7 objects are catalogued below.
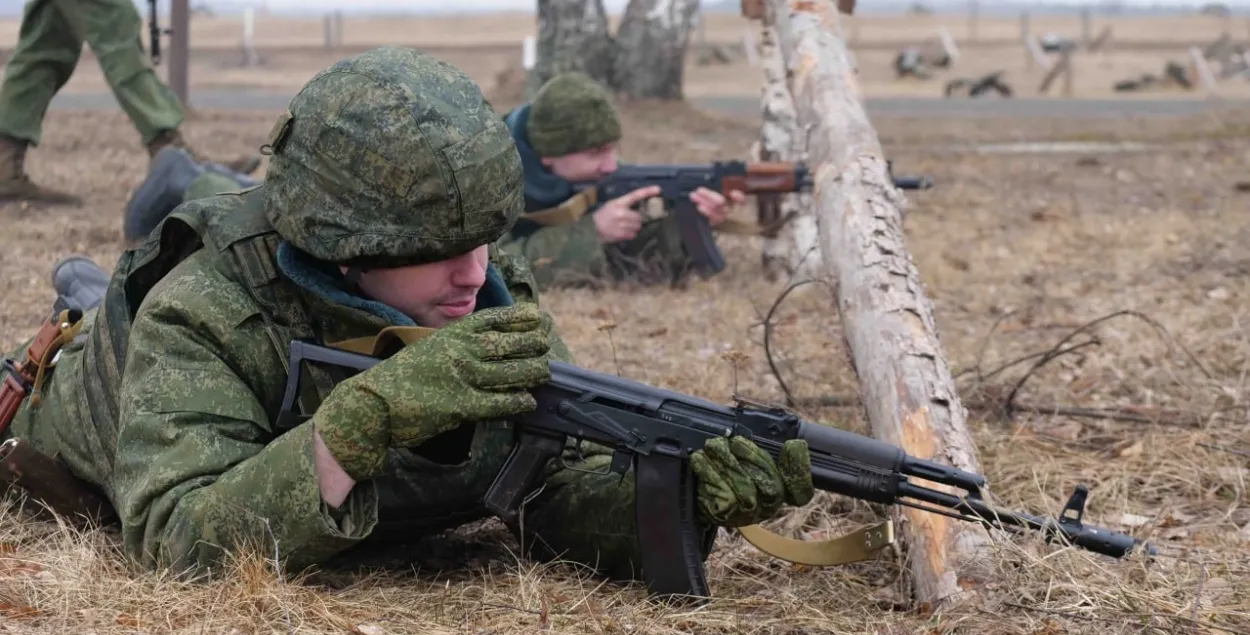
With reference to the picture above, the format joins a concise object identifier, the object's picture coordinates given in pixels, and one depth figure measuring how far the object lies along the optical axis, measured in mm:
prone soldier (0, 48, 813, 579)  2971
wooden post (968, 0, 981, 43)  44544
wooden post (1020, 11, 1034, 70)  34250
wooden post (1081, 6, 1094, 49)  38656
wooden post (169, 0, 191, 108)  12367
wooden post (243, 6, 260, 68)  34419
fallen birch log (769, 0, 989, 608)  3521
